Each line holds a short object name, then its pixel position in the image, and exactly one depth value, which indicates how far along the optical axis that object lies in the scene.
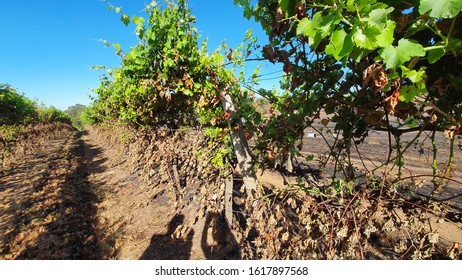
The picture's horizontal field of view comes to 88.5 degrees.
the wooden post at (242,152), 3.33
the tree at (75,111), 93.67
